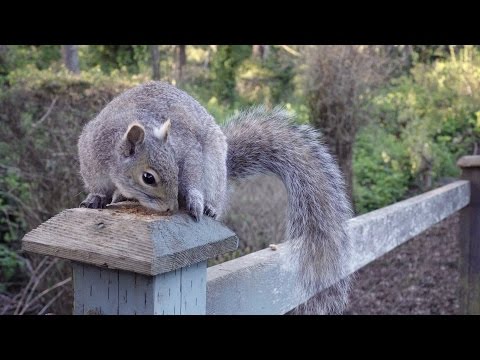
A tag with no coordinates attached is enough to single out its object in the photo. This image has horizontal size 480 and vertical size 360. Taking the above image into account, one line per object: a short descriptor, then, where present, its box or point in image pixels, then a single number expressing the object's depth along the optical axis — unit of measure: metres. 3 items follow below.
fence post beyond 2.44
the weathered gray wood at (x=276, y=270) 1.00
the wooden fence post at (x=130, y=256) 0.69
